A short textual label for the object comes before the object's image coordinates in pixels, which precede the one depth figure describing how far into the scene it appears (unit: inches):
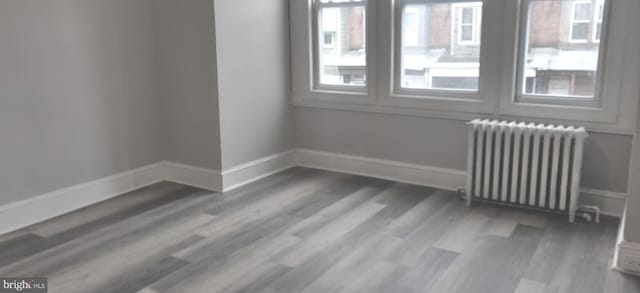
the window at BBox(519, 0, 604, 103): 144.6
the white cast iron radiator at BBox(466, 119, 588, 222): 141.6
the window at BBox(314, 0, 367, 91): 183.2
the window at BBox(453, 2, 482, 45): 159.6
